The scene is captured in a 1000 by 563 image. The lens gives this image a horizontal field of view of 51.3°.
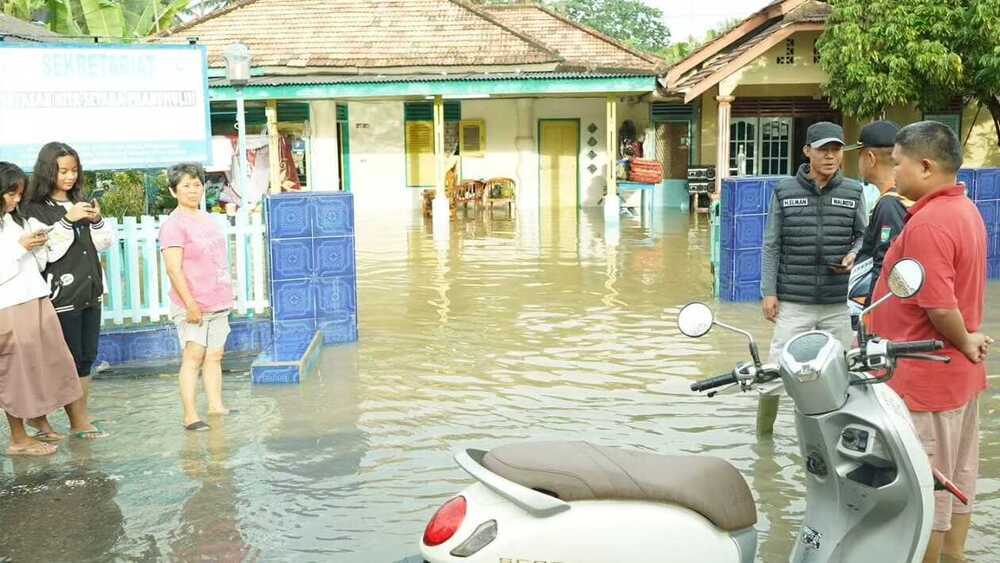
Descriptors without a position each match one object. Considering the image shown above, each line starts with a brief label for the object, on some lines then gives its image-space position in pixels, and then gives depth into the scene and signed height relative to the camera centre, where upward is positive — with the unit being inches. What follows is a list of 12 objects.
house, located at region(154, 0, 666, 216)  827.4 +79.5
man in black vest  209.5 -12.0
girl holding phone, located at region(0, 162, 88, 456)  216.1 -27.4
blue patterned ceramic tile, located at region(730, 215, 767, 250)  385.7 -15.3
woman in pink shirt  233.0 -18.5
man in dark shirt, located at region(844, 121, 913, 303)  188.7 -0.2
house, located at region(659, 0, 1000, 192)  754.2 +73.2
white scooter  107.7 -32.6
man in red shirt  140.4 -15.8
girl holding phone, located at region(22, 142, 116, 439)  226.5 -10.7
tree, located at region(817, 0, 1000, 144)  637.3 +86.2
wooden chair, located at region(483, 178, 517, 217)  854.5 +3.4
